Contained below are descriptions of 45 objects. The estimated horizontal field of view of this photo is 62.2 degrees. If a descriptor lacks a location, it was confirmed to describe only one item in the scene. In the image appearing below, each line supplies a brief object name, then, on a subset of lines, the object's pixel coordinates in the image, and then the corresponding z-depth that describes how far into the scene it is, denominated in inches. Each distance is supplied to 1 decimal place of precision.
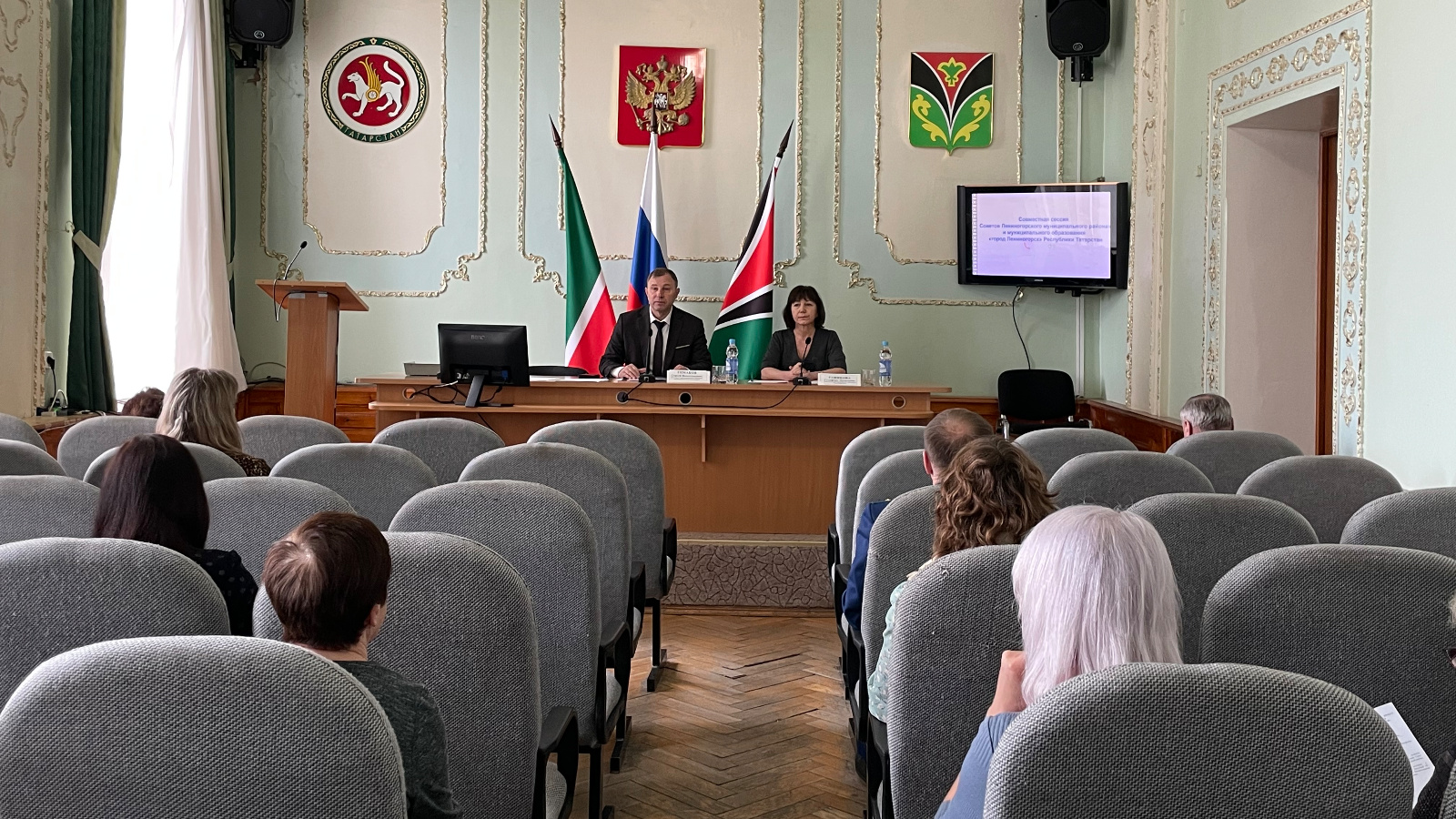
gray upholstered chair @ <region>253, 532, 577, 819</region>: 73.3
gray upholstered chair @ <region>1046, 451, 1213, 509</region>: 118.5
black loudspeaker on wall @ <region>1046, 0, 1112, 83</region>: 301.1
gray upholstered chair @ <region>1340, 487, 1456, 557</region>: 97.8
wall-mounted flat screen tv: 299.7
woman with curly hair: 86.0
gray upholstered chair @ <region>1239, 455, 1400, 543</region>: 119.6
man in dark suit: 261.7
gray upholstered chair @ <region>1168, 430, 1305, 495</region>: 145.9
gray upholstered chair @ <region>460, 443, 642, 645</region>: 121.8
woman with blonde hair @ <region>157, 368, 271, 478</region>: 132.0
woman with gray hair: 55.4
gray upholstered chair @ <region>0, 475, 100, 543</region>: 92.3
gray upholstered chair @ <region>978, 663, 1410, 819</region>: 45.6
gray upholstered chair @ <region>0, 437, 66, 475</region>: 114.9
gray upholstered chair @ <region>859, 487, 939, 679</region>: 99.3
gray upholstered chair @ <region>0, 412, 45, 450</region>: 149.3
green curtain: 244.5
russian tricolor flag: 304.7
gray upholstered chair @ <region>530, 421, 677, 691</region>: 153.3
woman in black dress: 261.4
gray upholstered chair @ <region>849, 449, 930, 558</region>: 129.5
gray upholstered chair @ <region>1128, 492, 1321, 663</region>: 90.7
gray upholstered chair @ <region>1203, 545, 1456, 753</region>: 72.4
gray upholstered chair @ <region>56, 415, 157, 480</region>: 151.9
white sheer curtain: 274.4
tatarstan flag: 299.1
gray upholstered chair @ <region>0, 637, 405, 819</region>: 44.4
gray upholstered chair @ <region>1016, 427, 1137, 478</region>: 145.5
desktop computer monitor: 220.5
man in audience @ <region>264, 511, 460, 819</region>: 59.6
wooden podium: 219.8
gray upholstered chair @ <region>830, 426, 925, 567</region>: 144.1
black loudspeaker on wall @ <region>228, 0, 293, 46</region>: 302.5
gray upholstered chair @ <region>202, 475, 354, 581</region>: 94.5
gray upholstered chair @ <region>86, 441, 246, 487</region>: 116.5
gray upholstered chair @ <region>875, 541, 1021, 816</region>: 75.4
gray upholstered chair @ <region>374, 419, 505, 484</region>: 151.1
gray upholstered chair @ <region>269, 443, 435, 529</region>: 116.8
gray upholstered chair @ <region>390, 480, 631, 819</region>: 95.3
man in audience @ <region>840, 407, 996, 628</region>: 111.5
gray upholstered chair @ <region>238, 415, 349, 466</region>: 153.8
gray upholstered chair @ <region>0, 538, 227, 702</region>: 64.6
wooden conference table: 217.9
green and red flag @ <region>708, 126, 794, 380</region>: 298.7
